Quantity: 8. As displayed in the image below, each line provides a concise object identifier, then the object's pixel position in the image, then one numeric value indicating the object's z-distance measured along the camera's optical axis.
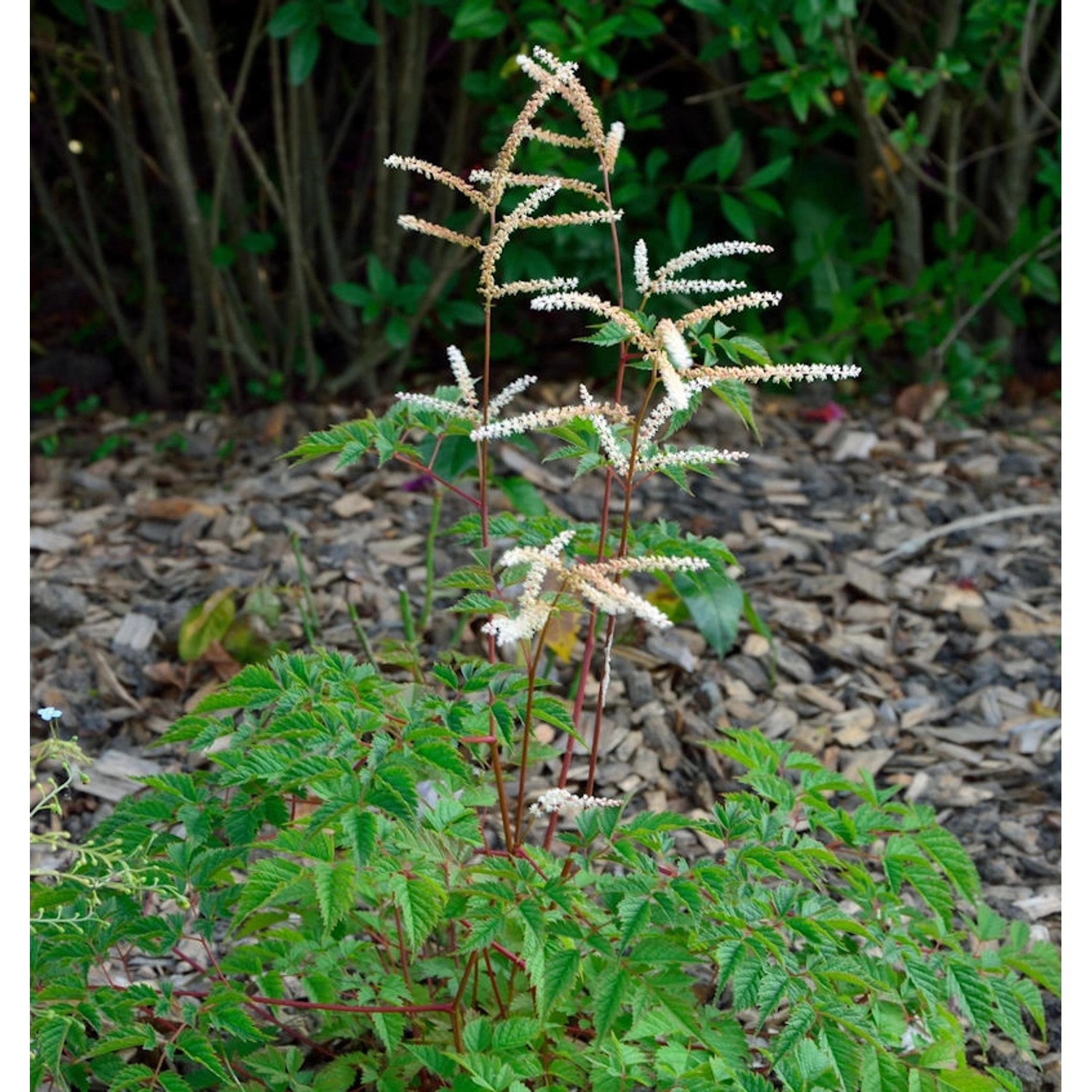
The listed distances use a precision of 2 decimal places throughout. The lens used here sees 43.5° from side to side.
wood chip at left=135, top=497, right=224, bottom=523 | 3.24
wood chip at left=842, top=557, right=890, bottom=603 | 3.05
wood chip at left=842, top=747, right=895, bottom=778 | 2.56
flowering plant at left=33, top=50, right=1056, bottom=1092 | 1.30
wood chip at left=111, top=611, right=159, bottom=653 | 2.73
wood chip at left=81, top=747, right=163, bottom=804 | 2.35
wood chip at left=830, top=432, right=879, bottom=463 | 3.65
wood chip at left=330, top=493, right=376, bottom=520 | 3.22
